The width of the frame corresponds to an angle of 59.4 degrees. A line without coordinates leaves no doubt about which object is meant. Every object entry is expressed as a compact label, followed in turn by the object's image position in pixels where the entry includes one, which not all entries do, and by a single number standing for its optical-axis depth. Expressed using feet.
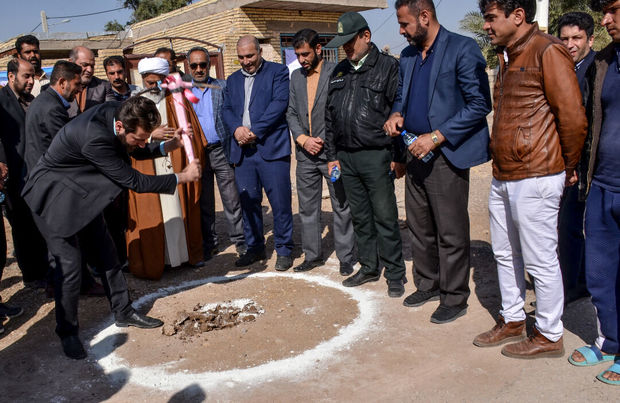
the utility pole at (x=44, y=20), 97.87
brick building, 54.44
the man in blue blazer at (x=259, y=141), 18.16
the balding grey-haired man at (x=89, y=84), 18.67
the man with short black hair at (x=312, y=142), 17.08
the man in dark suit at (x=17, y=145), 16.69
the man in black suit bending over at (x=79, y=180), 12.55
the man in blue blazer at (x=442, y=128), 12.69
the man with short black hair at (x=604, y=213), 10.30
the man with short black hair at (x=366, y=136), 15.16
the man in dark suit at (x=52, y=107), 15.11
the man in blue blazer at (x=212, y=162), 19.47
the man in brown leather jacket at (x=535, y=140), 10.31
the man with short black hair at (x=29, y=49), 20.08
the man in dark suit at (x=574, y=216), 14.17
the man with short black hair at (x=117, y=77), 19.47
